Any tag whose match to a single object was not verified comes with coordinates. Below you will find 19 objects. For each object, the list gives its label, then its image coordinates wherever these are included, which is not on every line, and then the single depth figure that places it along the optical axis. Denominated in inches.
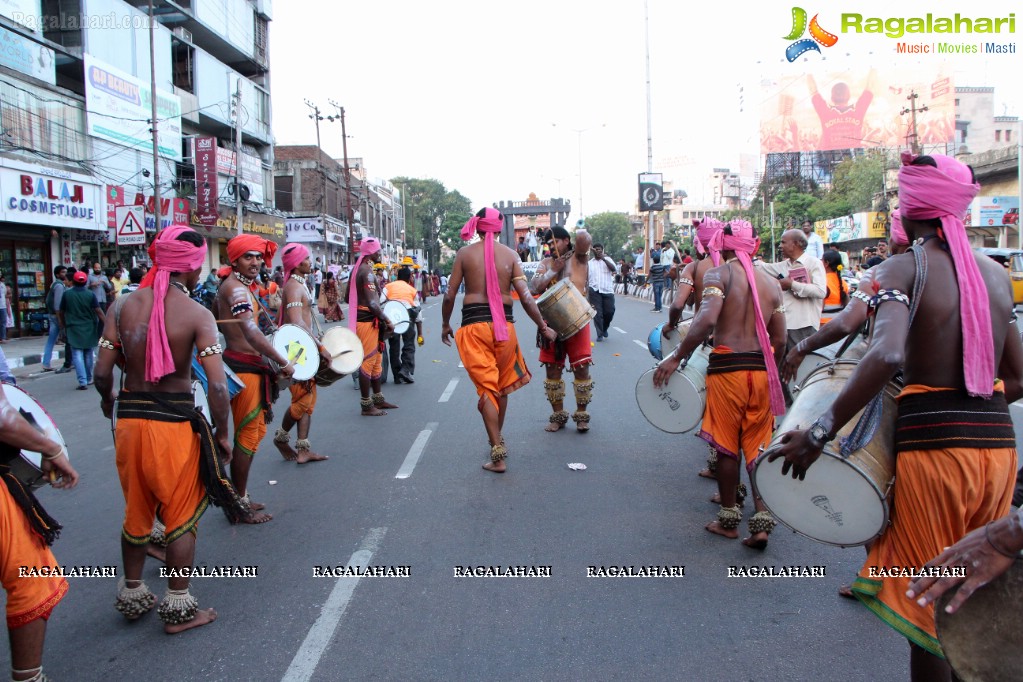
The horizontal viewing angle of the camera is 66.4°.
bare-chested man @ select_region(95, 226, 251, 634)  141.9
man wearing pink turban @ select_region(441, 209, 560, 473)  254.2
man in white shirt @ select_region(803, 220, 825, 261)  326.5
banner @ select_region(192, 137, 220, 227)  1246.9
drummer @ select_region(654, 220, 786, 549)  181.8
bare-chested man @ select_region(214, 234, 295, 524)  207.3
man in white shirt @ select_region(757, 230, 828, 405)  283.1
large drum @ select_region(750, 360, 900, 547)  100.2
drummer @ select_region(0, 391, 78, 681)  109.1
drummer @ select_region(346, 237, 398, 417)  340.8
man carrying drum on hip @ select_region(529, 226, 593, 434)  301.1
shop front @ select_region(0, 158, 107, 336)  773.9
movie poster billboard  2149.4
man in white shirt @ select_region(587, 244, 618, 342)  578.6
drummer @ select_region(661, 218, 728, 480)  228.2
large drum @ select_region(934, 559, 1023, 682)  79.7
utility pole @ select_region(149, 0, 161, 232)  897.5
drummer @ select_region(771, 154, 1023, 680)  95.7
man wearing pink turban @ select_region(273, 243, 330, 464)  260.7
